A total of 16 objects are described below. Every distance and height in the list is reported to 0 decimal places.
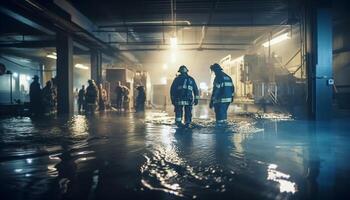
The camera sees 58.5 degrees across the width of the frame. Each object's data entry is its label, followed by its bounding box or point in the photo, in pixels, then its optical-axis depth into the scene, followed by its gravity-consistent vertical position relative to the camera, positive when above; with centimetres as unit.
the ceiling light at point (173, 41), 1889 +347
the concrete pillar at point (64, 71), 1691 +135
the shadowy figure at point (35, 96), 1642 +2
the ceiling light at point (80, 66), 3622 +361
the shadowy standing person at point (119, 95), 2117 +4
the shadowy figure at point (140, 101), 2066 -37
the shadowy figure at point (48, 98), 1708 -9
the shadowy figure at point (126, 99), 2199 -24
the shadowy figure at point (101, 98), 2112 -15
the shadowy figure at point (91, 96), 1864 +0
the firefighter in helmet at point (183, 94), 1074 +3
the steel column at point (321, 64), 1204 +114
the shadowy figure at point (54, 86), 1774 +57
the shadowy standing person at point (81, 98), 2151 -14
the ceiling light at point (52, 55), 2732 +367
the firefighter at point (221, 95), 1063 -1
